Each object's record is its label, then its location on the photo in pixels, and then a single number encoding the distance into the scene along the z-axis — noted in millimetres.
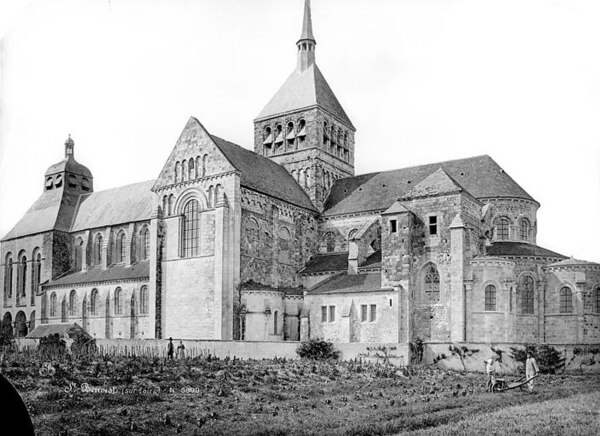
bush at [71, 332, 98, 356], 32600
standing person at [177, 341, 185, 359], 33316
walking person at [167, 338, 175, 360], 33275
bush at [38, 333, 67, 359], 29744
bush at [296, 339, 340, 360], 36603
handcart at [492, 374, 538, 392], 24656
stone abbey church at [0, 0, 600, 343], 41188
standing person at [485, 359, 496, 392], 24781
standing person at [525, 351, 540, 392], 24519
